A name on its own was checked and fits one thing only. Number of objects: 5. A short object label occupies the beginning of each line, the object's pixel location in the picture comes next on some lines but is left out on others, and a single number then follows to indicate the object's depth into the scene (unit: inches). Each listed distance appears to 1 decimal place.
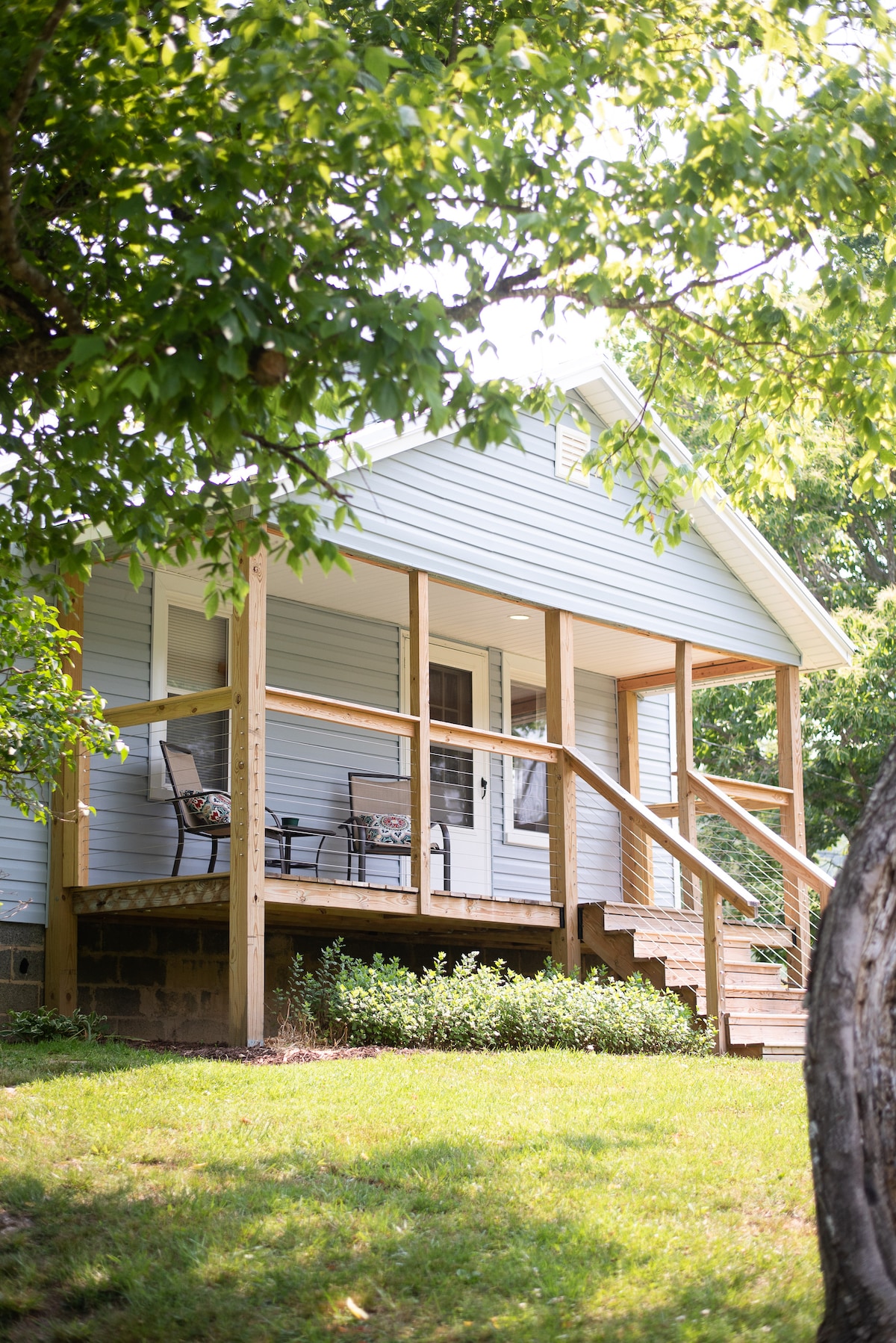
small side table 397.1
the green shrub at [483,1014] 347.9
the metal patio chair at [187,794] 391.2
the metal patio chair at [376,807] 457.1
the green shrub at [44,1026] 342.6
